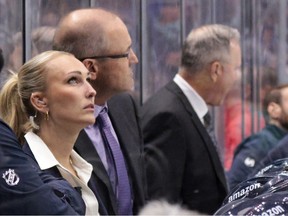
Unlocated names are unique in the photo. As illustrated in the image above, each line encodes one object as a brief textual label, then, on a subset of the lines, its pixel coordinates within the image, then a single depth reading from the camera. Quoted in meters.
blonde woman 4.99
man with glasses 5.47
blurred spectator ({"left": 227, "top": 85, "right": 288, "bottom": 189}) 8.15
